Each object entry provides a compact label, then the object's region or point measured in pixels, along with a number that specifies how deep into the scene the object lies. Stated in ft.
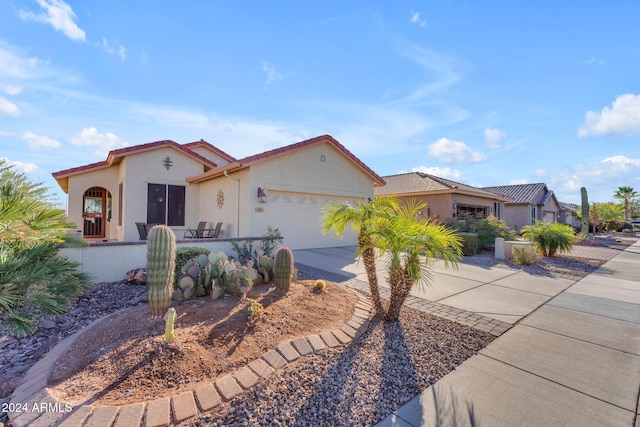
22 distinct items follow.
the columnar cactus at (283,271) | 16.42
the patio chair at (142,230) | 34.68
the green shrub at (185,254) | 19.94
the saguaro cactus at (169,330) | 9.75
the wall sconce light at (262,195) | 34.19
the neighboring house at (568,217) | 116.94
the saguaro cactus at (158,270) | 11.71
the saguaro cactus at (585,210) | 62.13
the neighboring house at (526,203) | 84.28
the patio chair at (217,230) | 37.01
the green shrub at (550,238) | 37.17
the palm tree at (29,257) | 7.20
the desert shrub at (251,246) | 25.58
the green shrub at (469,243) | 39.09
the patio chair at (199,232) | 38.78
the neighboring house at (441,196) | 55.31
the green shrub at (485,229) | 44.57
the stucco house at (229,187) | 35.29
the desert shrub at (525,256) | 31.99
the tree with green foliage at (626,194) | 124.36
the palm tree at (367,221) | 14.49
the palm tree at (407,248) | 13.21
